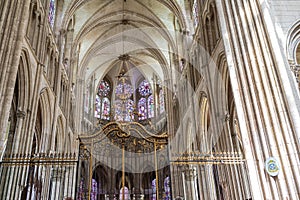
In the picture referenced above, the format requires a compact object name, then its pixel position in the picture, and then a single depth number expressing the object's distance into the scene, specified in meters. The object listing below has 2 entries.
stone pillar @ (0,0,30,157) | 8.60
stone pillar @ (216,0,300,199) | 7.50
